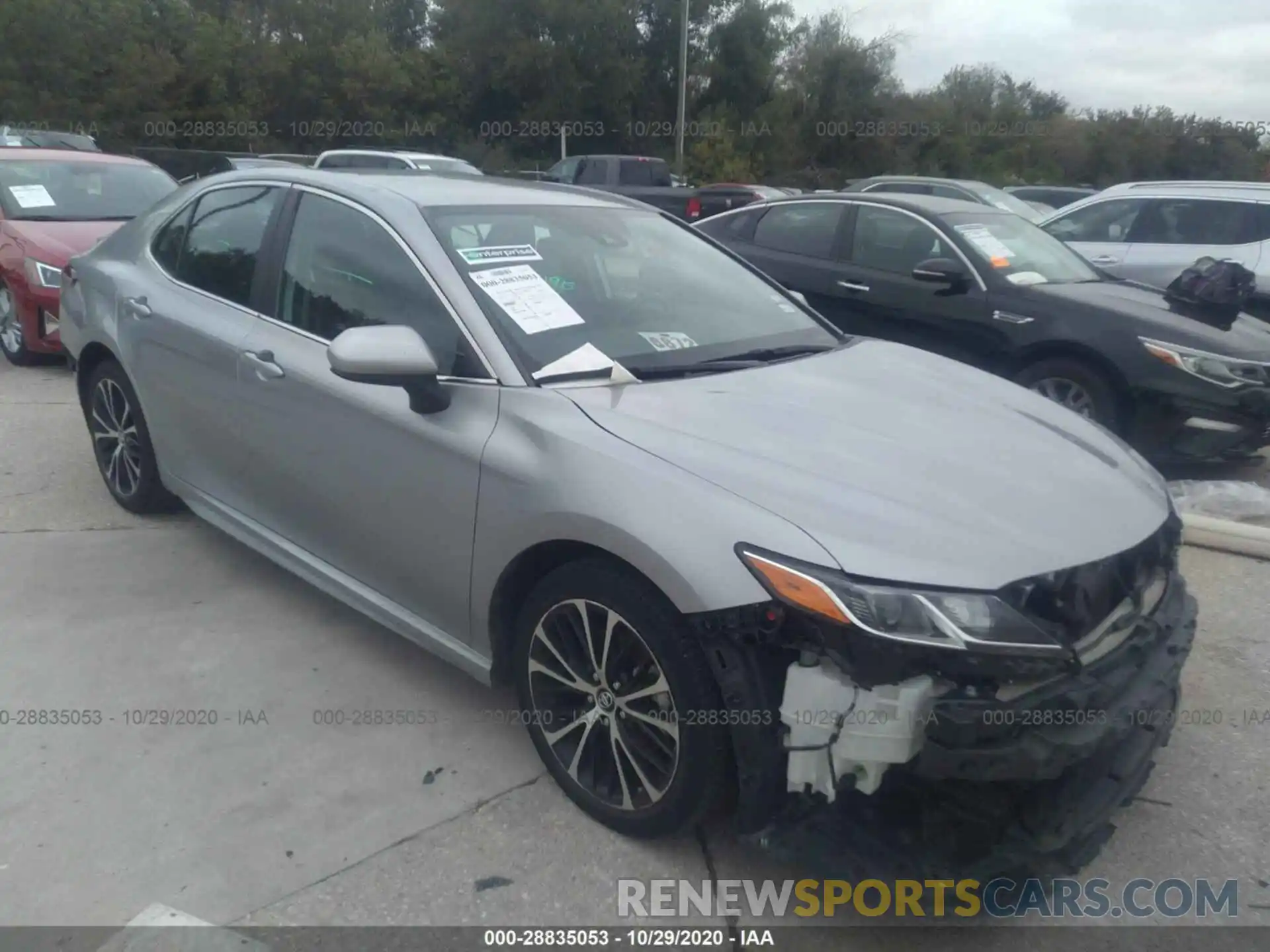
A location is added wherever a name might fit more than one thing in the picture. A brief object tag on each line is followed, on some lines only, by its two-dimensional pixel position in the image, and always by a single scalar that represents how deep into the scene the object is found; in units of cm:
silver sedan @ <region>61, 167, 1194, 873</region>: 238
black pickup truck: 1736
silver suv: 862
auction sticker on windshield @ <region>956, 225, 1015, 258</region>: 677
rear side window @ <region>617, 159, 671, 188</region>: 2020
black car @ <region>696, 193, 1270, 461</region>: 585
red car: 760
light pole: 3032
